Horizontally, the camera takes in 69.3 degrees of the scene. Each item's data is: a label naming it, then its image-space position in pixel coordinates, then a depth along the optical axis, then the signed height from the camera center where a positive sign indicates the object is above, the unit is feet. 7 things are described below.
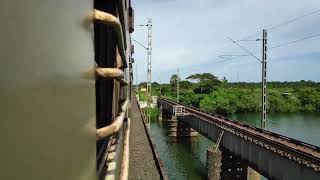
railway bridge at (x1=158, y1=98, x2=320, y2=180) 28.68 -10.13
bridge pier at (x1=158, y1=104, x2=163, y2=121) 129.25 -14.64
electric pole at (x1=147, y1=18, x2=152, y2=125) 59.72 +5.70
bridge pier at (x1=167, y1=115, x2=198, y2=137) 93.86 -17.19
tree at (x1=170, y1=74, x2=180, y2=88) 200.14 +5.31
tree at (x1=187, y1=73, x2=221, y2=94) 172.91 +4.00
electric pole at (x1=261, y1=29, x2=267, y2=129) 42.95 +3.79
